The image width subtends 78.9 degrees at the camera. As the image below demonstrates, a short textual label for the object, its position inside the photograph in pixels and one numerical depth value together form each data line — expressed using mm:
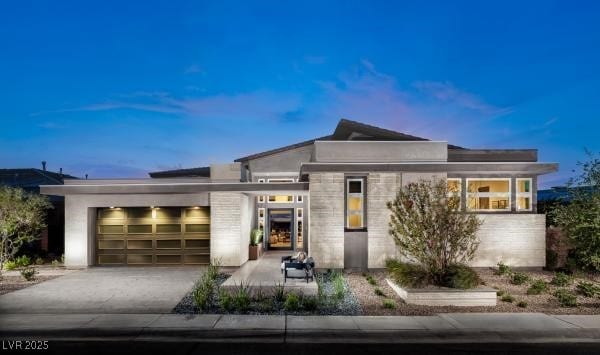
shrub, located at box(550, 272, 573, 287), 12727
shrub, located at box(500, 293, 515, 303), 10617
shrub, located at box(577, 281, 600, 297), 11203
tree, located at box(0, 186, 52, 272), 14227
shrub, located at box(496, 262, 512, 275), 14328
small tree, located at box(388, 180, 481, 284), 10805
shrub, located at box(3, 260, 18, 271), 15438
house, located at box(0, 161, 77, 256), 19547
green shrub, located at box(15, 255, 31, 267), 15961
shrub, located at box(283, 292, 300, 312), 9625
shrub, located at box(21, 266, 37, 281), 13270
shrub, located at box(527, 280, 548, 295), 11508
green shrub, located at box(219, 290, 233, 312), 9609
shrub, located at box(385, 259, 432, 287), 10773
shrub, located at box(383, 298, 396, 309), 9798
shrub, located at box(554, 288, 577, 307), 10148
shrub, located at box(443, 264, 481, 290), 10461
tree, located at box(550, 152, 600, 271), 10367
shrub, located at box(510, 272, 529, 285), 12820
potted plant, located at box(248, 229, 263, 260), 18033
